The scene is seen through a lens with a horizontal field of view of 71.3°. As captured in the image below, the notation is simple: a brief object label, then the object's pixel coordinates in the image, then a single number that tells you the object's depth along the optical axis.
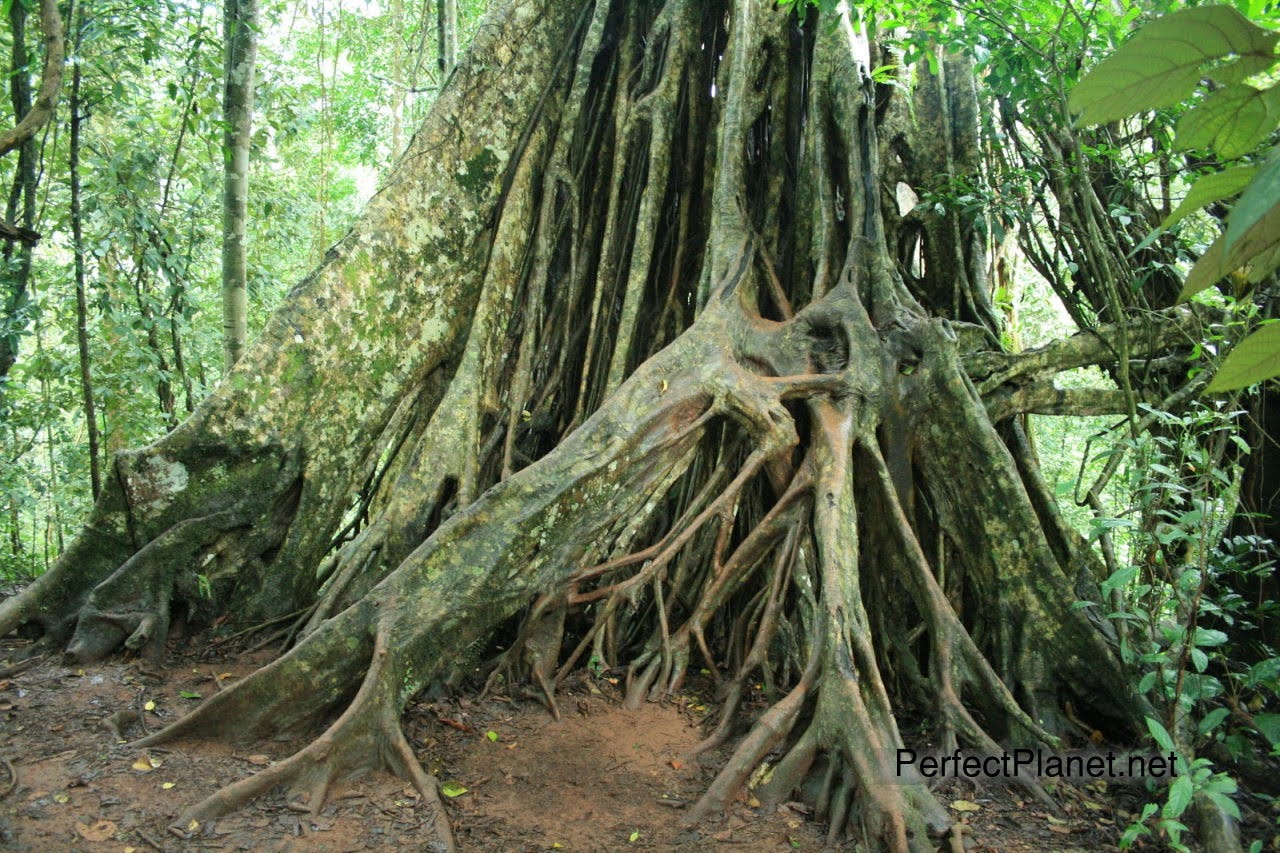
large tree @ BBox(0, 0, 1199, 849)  3.20
